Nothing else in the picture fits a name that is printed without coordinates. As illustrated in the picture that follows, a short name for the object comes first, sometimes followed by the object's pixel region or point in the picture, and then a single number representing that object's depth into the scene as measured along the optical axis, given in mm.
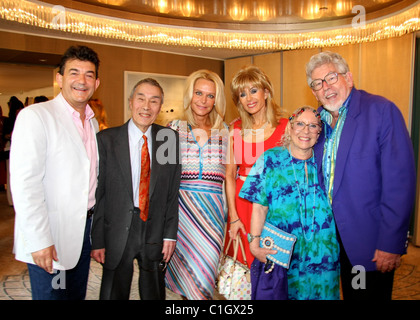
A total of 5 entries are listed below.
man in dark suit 2076
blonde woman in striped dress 2492
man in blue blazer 1889
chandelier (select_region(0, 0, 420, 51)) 4395
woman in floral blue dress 2053
